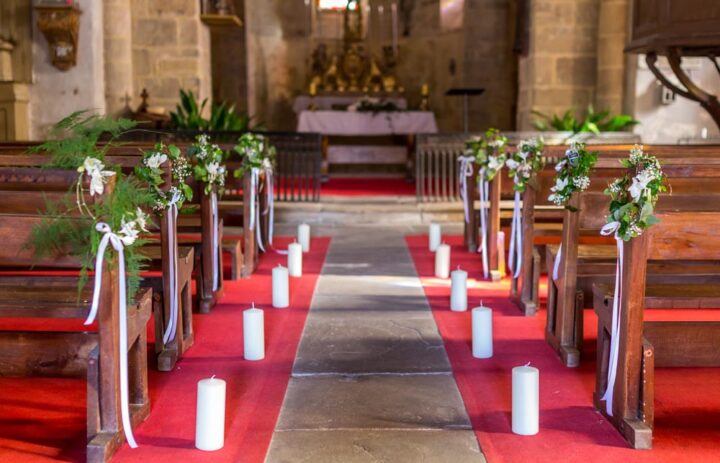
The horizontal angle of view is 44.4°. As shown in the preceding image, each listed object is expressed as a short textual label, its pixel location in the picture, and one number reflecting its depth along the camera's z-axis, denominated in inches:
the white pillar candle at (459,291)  212.8
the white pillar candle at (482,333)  171.2
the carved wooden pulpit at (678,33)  278.4
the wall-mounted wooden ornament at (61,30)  387.5
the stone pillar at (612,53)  458.0
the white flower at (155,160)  161.3
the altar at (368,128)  501.7
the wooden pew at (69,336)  125.5
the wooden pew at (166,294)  164.9
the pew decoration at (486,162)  252.4
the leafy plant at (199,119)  409.4
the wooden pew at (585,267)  167.0
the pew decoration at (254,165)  268.5
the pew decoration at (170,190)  161.6
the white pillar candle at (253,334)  168.7
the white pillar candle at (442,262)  255.6
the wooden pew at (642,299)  131.3
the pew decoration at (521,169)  211.8
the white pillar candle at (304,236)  303.7
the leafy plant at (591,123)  426.9
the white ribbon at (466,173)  303.7
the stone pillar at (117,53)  441.1
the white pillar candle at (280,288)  215.8
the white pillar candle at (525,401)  130.7
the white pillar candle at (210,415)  124.0
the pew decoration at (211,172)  212.1
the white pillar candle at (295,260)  258.1
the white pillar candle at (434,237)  301.0
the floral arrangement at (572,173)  164.1
